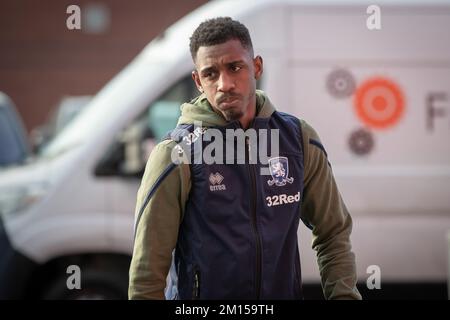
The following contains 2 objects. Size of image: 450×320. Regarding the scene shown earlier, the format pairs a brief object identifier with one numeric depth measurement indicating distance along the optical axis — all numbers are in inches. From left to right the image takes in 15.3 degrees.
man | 179.0
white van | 411.3
